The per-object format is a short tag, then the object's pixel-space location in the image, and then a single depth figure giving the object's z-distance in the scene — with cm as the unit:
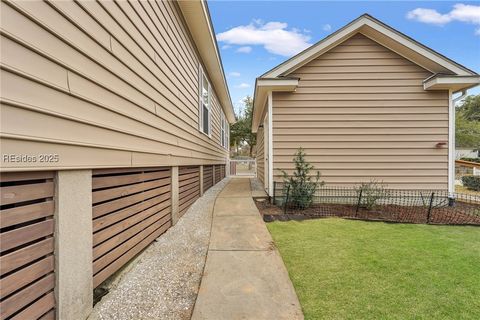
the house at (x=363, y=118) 610
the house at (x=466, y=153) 3589
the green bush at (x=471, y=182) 922
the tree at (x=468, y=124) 3075
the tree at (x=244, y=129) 2898
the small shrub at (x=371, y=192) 556
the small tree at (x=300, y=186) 559
